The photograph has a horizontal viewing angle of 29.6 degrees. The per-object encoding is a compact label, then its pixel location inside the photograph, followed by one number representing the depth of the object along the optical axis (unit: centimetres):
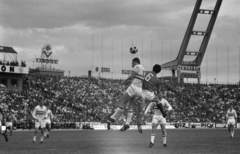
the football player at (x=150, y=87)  1518
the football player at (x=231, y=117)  3884
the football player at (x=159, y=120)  2469
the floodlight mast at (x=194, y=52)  11300
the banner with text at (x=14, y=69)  7306
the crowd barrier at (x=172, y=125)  6650
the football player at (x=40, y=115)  3120
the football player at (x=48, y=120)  4178
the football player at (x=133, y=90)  1450
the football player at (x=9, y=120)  4811
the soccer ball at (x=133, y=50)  1424
